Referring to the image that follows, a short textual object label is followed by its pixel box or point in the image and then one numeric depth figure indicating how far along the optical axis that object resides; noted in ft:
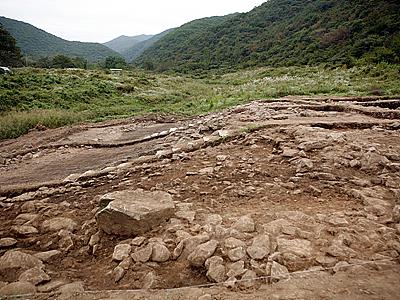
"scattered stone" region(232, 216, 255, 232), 8.41
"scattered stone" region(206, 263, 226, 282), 6.92
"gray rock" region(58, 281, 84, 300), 6.83
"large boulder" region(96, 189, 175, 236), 8.86
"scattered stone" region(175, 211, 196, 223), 9.29
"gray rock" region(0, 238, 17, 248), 9.21
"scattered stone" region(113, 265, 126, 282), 7.44
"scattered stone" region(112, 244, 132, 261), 8.10
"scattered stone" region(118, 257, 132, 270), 7.75
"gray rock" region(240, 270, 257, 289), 6.56
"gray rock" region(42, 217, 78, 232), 9.86
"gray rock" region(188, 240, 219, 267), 7.52
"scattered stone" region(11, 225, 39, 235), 9.79
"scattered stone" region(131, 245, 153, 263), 7.91
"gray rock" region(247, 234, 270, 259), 7.39
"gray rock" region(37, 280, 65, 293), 7.16
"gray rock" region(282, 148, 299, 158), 13.20
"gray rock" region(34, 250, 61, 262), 8.48
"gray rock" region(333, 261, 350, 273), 6.70
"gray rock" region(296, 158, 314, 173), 11.80
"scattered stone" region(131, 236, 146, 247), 8.41
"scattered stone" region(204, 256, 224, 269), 7.30
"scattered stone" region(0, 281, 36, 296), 7.06
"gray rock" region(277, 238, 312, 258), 7.32
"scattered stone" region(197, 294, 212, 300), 6.30
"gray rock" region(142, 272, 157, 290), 7.02
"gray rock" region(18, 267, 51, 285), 7.52
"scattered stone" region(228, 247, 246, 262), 7.38
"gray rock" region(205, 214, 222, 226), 8.91
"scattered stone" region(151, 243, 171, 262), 7.89
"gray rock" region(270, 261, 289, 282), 6.65
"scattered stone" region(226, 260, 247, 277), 6.94
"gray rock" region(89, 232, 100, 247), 8.95
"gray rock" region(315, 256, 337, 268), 6.93
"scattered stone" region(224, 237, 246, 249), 7.77
